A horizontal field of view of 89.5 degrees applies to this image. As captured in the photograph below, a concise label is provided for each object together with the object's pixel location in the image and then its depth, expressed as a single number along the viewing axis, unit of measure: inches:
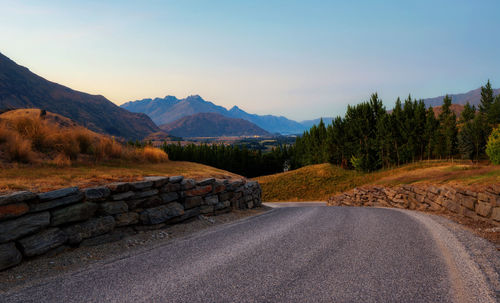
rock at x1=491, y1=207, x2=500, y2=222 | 317.2
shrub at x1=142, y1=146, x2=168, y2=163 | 483.8
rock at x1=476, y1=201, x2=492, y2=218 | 337.4
